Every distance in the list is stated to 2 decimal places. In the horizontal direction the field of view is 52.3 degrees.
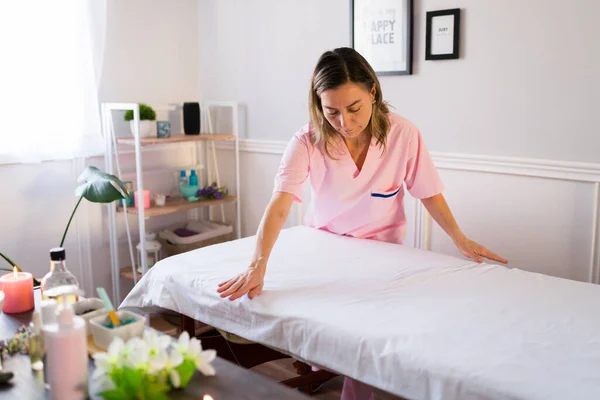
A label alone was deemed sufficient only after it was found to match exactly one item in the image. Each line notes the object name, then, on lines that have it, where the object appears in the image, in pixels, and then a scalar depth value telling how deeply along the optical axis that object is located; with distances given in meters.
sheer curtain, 2.53
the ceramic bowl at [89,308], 1.31
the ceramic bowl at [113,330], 1.21
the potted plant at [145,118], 2.81
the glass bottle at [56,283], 1.34
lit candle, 1.54
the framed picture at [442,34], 2.38
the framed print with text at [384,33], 2.53
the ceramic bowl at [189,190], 3.08
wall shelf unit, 2.80
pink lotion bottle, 1.01
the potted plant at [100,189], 2.39
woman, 1.79
